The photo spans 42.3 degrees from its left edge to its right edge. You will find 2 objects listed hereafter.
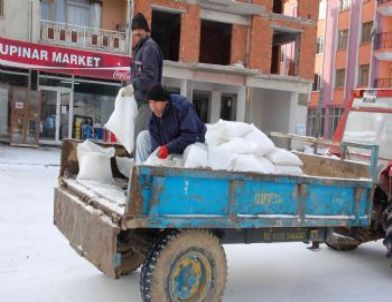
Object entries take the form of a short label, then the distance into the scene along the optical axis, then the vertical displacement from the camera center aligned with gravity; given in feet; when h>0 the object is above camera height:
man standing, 16.72 +1.51
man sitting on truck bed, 14.33 -0.28
